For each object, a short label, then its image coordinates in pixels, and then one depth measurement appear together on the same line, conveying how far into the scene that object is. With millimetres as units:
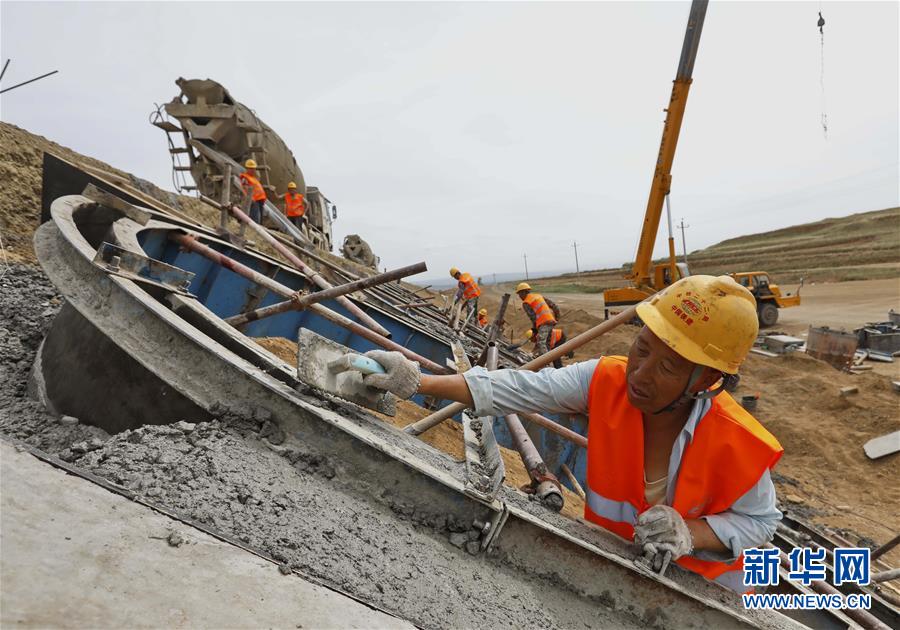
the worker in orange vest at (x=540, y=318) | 8500
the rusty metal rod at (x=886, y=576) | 3029
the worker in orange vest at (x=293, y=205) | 12961
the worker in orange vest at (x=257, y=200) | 9838
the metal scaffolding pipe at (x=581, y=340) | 3218
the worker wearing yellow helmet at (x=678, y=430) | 1791
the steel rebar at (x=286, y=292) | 3369
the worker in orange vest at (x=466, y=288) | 11002
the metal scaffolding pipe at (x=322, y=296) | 2980
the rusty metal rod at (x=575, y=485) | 3935
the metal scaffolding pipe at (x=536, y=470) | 2189
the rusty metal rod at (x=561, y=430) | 3228
